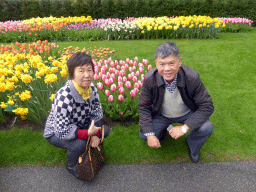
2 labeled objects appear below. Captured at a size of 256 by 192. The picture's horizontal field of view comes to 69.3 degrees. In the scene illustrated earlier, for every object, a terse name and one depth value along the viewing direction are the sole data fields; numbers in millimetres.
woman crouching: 1682
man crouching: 1738
